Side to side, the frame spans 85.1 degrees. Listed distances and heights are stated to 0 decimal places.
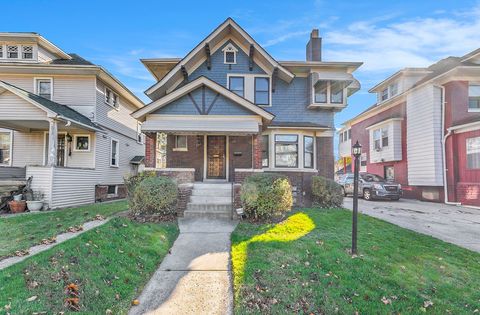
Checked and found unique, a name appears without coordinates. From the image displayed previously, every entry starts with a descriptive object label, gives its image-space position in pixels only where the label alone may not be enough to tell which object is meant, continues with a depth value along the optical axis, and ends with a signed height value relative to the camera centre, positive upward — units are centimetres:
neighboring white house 1189 +231
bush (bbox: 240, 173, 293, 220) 824 -94
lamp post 574 -72
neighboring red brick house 1409 +233
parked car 1623 -121
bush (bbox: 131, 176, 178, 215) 844 -98
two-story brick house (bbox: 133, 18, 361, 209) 1133 +295
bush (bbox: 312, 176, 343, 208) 1182 -111
